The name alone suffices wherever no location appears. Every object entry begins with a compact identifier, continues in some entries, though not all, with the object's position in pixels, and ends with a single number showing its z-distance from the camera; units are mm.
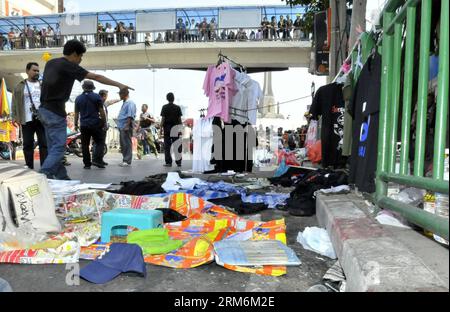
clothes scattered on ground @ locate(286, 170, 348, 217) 3754
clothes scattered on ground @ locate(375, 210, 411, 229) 2245
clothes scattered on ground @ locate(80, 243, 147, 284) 1986
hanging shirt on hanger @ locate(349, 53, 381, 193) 2852
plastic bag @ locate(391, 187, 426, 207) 2419
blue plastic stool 2732
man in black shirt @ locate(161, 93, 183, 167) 9016
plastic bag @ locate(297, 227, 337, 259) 2455
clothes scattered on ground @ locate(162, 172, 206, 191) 4980
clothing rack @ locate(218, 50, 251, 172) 8148
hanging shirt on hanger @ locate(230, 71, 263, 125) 7914
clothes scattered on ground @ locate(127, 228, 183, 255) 2342
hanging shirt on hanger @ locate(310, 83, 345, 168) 5312
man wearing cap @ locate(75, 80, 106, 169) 8258
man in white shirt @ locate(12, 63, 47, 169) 6641
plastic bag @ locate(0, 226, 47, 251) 2412
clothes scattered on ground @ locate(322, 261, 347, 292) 1916
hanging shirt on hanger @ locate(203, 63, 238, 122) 7523
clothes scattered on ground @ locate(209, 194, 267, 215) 3788
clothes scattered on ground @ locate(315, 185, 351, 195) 3734
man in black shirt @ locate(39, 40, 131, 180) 4902
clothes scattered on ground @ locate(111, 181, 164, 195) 4395
